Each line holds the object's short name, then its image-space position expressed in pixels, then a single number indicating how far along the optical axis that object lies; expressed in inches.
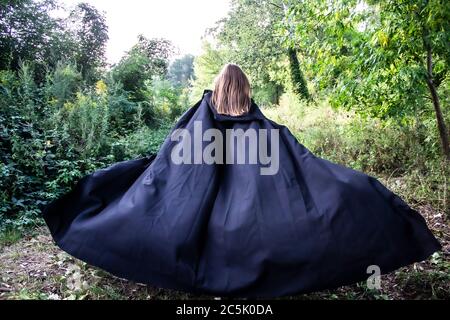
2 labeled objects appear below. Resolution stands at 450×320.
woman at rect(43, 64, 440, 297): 99.3
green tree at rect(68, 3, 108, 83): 360.8
